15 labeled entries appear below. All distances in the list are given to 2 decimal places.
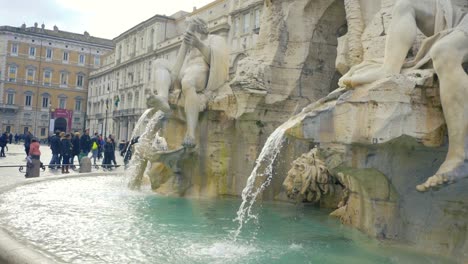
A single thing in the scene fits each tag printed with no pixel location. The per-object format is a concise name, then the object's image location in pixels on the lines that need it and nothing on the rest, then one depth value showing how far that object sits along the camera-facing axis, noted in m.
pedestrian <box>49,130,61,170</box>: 14.45
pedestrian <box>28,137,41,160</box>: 11.45
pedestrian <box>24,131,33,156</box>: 16.76
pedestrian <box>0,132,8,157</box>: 20.80
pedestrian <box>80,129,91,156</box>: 15.45
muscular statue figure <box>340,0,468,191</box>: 3.76
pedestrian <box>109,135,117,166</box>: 15.98
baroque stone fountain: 4.00
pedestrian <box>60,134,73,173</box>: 14.50
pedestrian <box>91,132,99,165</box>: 17.52
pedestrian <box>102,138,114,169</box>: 15.72
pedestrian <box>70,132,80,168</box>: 15.10
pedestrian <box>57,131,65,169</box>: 14.48
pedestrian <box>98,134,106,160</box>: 20.86
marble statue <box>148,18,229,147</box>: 7.52
